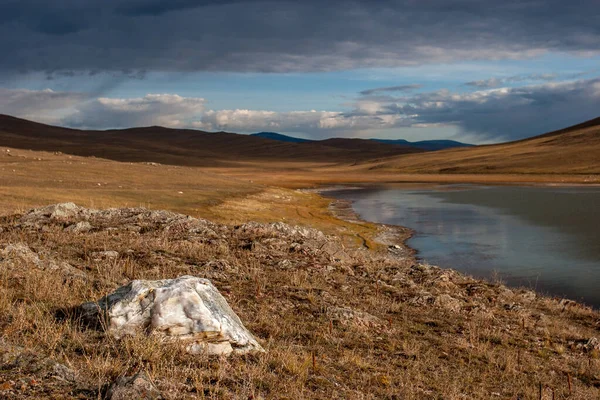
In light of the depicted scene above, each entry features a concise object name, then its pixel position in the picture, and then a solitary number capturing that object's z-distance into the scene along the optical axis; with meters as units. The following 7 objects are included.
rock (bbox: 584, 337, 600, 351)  10.43
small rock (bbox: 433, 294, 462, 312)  11.90
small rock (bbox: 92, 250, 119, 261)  11.75
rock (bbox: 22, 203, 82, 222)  16.84
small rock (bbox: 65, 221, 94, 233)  15.10
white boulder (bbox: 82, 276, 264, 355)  6.54
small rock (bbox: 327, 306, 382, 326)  9.42
